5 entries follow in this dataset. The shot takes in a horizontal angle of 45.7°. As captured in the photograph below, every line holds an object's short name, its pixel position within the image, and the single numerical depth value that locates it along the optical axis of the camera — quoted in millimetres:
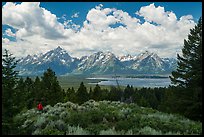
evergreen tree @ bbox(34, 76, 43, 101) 49238
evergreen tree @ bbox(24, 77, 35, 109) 53762
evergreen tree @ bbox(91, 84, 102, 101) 64625
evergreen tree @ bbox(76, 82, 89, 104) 61844
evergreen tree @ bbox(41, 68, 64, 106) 48594
